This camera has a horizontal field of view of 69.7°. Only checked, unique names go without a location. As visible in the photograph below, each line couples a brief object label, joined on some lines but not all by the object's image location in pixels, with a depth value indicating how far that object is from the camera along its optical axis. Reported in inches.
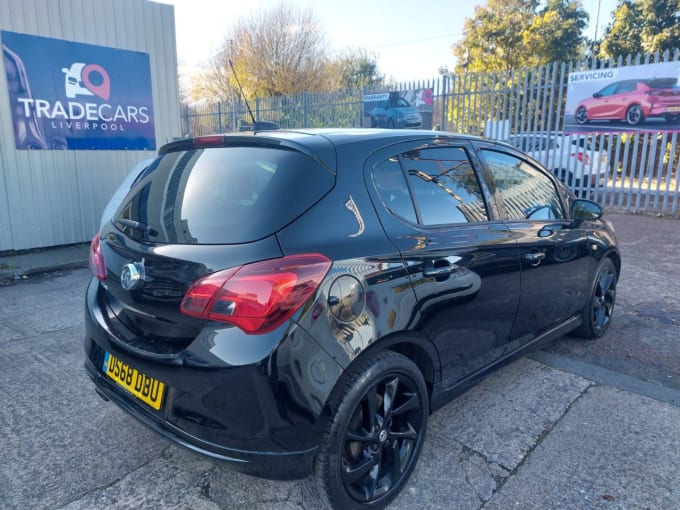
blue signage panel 264.2
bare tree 971.3
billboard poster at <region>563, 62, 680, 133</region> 362.9
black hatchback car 73.0
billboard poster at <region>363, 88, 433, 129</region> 501.7
